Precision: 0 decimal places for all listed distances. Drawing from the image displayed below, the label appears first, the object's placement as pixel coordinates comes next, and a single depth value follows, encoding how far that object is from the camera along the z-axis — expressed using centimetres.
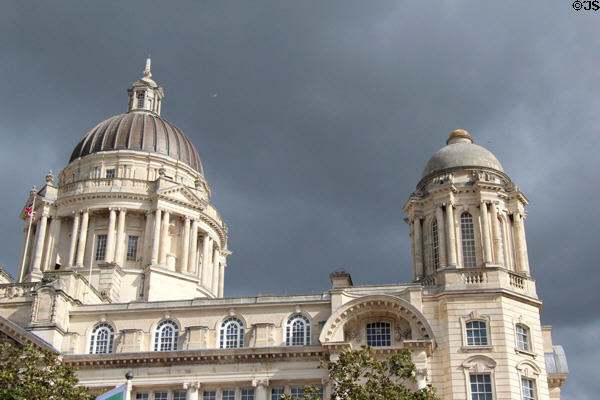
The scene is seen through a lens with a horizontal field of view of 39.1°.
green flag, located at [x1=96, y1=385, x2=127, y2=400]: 3368
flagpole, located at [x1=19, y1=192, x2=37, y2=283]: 6767
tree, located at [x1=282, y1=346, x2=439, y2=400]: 3875
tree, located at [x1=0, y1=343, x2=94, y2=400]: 3981
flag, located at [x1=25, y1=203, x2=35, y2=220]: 6869
